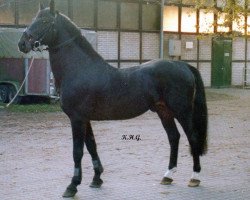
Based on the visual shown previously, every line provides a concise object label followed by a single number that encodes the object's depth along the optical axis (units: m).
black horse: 7.38
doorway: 32.78
